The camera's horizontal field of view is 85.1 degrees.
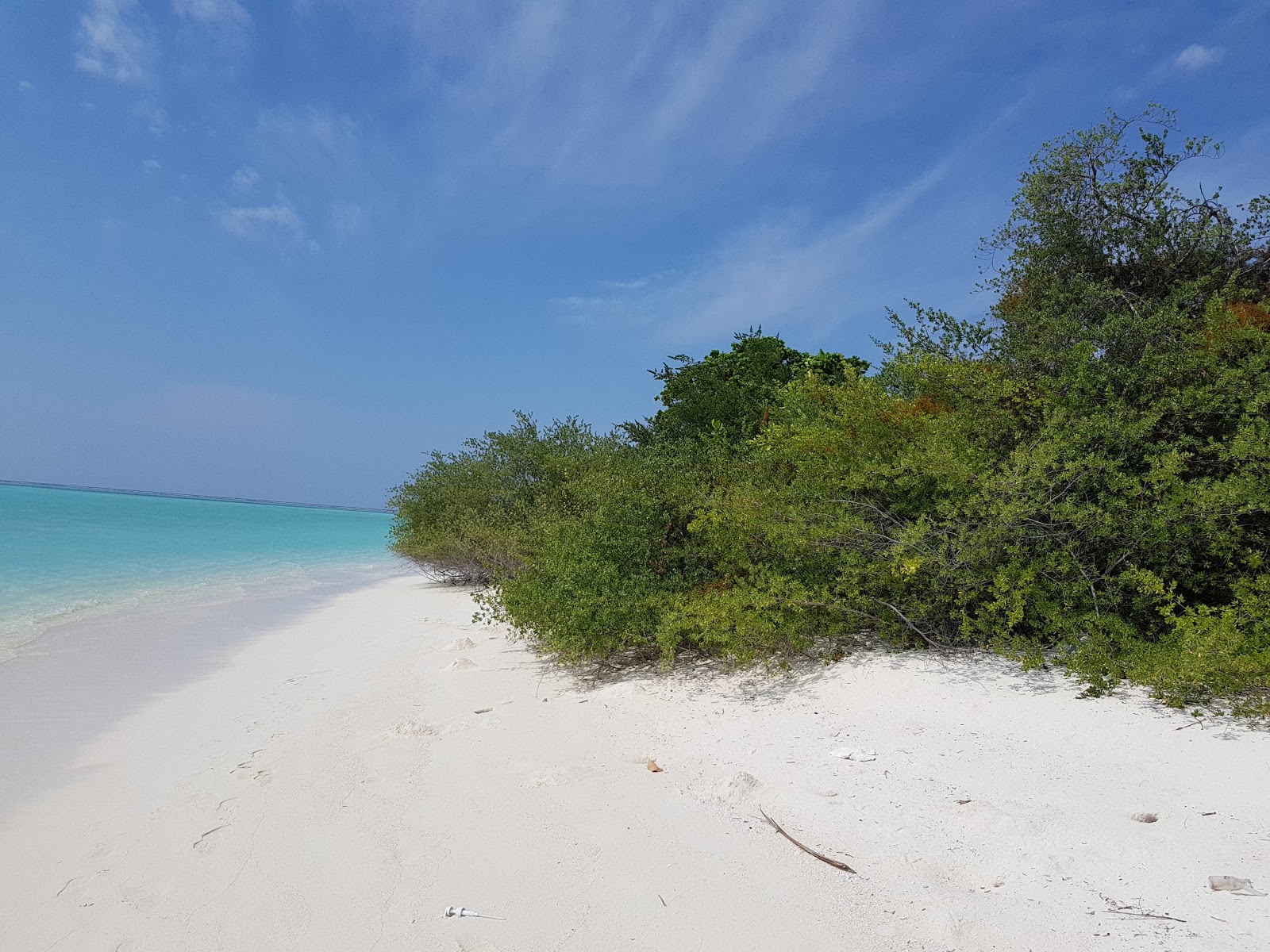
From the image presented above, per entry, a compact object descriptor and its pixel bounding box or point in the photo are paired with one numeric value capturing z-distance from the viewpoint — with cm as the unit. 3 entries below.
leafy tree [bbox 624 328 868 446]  1669
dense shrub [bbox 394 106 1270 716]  565
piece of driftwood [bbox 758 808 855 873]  344
